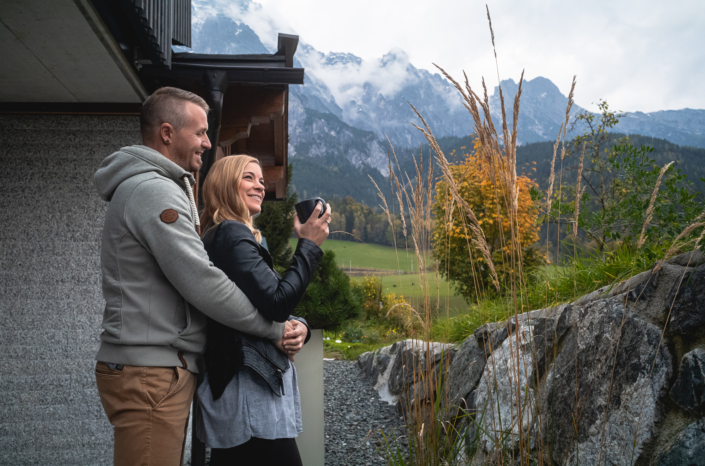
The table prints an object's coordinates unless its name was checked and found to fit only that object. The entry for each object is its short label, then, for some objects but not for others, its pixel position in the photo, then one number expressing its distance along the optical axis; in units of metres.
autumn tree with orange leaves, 6.85
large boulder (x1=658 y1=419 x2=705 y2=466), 1.29
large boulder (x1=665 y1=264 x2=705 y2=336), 1.48
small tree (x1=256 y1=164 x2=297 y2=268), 9.47
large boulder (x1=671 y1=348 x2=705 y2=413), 1.37
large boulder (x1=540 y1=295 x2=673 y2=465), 1.50
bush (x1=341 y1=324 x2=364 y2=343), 8.40
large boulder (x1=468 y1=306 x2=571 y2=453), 2.17
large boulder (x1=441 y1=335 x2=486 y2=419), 2.94
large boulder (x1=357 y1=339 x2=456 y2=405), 4.16
